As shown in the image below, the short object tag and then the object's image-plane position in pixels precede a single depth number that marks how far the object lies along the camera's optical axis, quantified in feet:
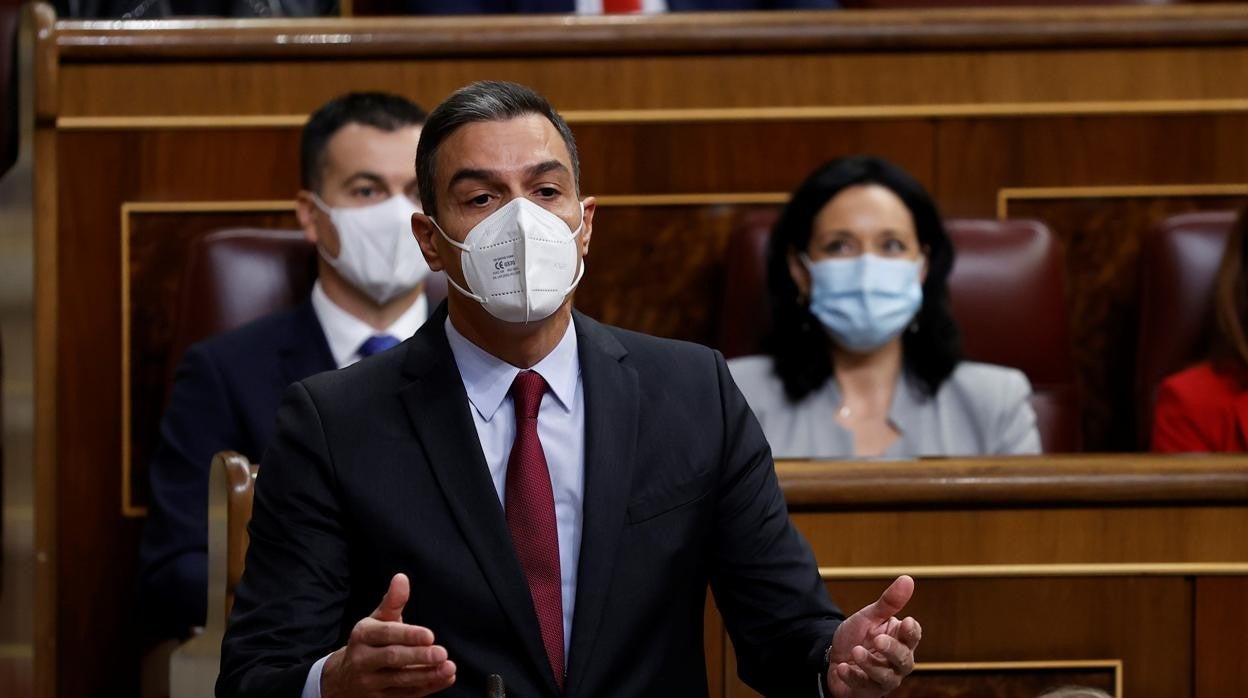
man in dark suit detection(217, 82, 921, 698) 24.15
